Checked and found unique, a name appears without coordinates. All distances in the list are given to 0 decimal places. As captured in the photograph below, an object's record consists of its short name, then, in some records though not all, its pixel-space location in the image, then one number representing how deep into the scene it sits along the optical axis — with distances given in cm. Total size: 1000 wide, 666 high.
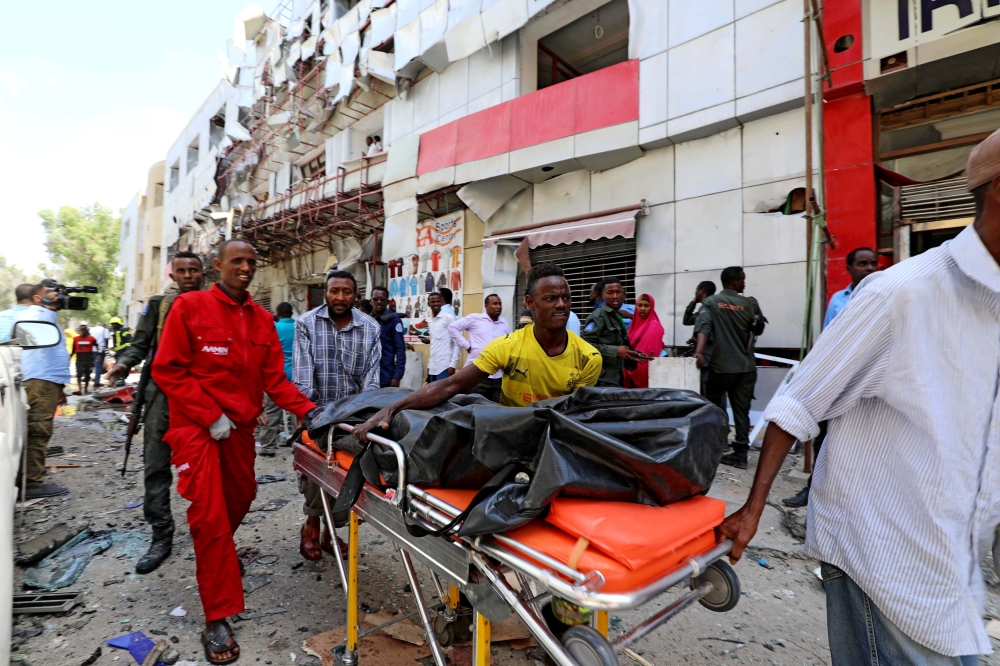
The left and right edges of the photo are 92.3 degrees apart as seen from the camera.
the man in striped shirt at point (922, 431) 110
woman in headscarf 568
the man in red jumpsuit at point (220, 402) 235
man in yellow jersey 234
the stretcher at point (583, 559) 109
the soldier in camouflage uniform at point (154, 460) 329
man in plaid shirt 325
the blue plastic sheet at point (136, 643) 235
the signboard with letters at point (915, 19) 472
